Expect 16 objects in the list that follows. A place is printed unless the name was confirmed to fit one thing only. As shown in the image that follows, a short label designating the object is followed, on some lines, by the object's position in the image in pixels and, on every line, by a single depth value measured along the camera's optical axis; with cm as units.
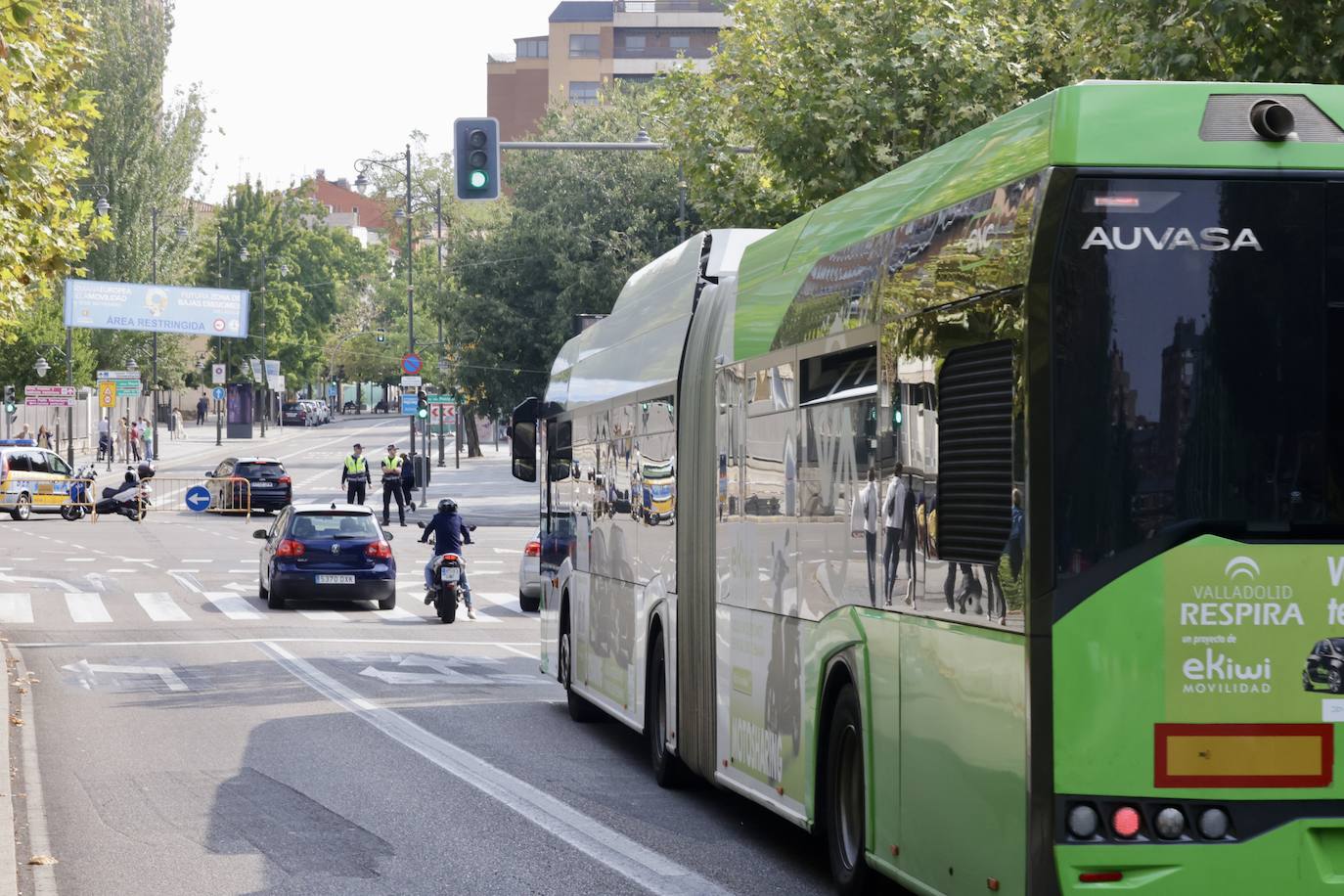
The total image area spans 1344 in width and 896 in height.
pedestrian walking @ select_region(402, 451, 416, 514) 4931
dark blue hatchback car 2794
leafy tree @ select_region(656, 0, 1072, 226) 2062
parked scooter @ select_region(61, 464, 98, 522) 5075
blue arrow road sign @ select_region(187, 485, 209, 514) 5350
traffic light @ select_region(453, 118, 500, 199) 2162
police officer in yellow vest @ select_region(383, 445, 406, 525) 4694
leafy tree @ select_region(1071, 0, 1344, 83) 1273
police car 5031
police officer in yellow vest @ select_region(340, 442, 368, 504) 4866
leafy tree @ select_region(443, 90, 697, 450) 5775
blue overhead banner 6831
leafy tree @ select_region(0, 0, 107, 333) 1483
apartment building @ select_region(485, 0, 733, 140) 12838
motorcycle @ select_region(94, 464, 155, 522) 5084
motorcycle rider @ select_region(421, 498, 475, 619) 2564
